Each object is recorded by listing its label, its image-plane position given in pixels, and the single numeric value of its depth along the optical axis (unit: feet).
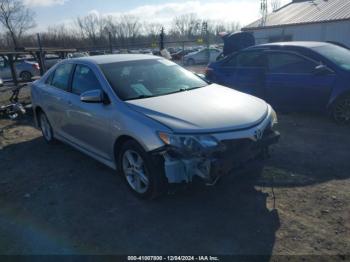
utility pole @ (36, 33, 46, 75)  48.62
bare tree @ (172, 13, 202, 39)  244.63
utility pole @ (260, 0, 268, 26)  76.21
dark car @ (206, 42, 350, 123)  19.77
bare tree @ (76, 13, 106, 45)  209.32
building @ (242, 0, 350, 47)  59.16
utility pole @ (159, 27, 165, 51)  46.21
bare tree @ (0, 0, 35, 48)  170.71
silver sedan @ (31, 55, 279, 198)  10.35
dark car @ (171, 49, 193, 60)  100.68
